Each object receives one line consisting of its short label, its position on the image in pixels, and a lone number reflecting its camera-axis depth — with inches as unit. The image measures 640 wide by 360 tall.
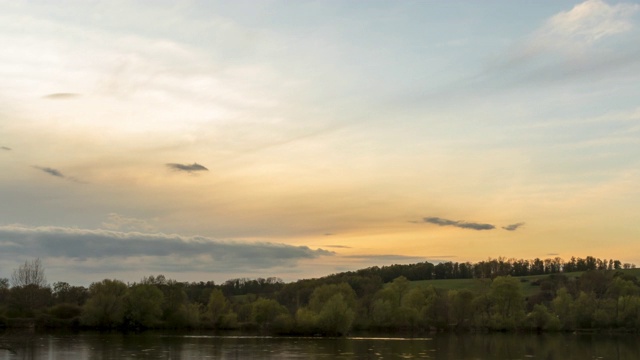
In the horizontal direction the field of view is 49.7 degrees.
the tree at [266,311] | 4830.2
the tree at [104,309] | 4416.8
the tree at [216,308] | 4980.3
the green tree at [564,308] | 5206.7
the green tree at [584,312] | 5182.1
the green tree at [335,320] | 4185.5
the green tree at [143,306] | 4503.0
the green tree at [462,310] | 5128.0
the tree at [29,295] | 4598.9
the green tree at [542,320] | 5068.9
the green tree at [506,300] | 5191.9
